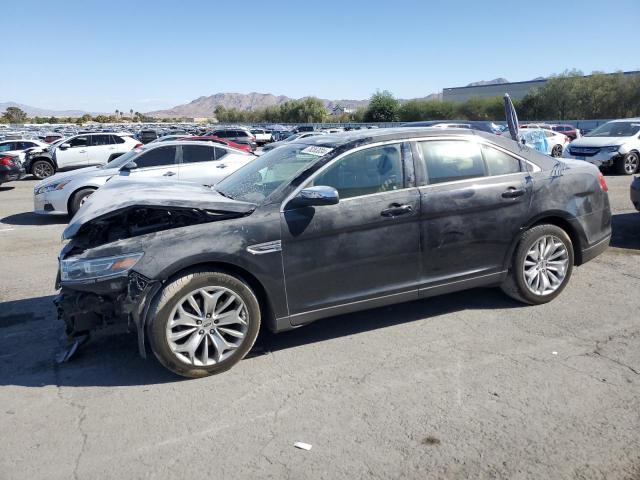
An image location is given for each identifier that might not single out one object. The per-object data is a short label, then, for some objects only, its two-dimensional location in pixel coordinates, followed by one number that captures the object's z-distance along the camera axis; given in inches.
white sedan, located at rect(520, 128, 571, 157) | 878.4
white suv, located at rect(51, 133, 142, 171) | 802.2
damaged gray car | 151.7
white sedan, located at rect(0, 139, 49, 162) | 834.8
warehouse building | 3109.0
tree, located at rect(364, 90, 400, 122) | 2974.9
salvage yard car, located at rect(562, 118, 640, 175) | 616.7
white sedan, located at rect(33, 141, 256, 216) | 412.8
